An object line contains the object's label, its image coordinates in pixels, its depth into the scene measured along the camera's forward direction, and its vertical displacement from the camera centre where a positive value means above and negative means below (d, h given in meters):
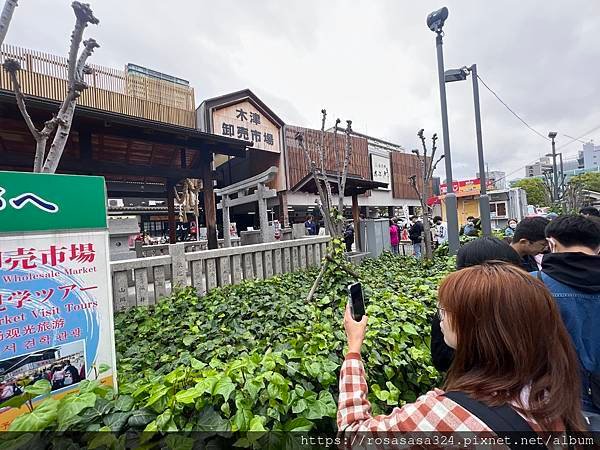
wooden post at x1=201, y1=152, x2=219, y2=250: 9.58 +1.12
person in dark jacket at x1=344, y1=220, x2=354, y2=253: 12.15 -0.38
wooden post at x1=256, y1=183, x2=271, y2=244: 9.26 +0.49
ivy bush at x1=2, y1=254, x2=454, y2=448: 1.36 -0.83
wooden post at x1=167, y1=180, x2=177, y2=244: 11.87 +0.99
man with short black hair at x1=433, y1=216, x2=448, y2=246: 12.93 -0.45
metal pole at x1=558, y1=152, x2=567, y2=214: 20.56 +1.44
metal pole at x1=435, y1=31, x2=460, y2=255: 6.36 +1.01
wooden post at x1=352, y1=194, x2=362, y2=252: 11.59 -0.26
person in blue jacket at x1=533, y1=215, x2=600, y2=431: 1.62 -0.43
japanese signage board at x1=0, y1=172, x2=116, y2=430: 1.67 -0.23
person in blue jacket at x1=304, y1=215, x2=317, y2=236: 15.55 +0.01
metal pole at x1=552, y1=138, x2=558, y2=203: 15.67 +2.16
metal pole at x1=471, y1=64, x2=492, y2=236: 7.27 +1.14
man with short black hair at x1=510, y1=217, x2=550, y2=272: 2.87 -0.24
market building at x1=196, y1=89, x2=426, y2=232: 15.17 +4.57
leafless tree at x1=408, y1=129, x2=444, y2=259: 8.56 +1.32
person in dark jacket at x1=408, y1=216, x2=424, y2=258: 12.18 -0.53
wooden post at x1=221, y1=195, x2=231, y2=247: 12.63 +0.87
